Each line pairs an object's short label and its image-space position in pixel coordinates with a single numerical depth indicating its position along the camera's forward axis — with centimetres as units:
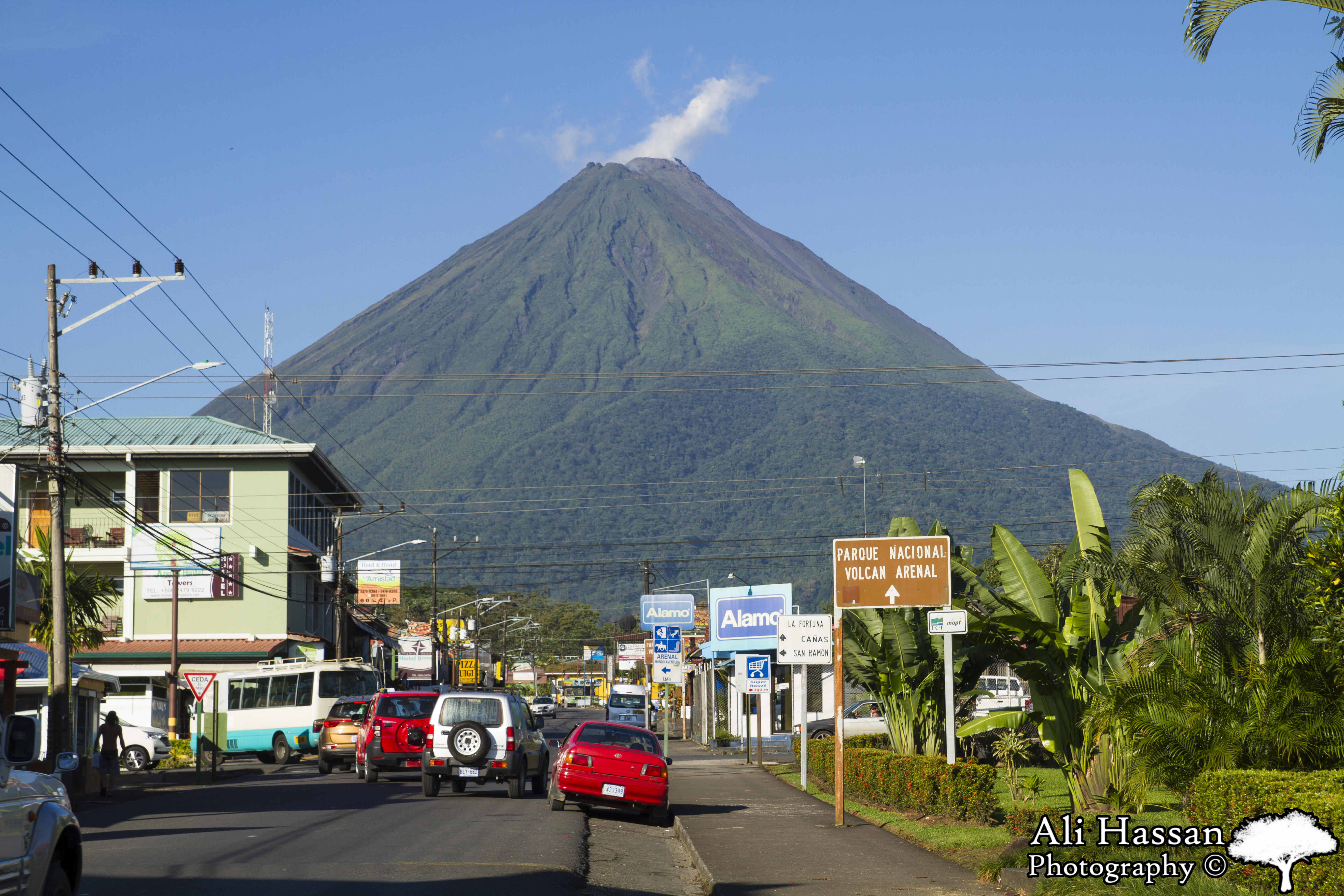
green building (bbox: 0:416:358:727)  5025
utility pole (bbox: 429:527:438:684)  6512
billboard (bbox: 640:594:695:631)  4969
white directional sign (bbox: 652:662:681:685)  3309
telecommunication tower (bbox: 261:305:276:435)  5438
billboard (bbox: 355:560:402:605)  5875
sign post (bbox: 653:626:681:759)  3300
